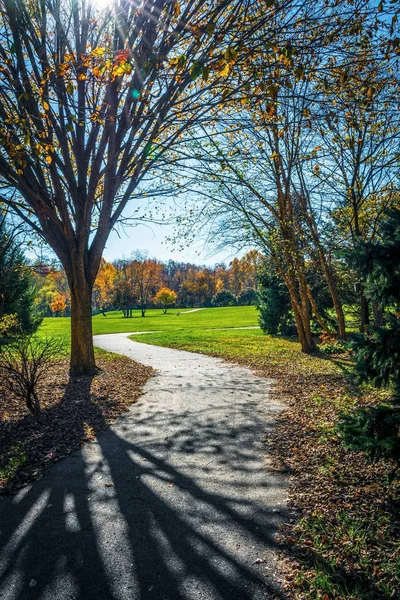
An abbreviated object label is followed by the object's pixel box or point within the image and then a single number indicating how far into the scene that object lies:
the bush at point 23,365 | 5.46
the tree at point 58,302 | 58.62
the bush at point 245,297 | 67.56
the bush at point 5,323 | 8.38
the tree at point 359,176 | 10.03
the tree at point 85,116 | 5.24
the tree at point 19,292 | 9.78
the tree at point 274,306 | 20.32
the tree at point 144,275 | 57.19
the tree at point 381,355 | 2.76
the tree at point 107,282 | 55.17
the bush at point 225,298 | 71.25
